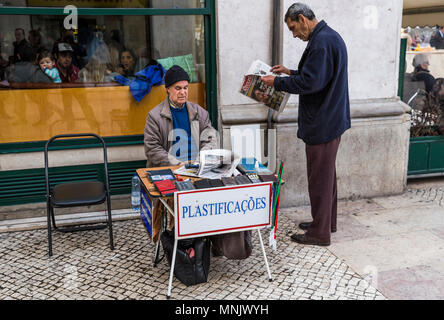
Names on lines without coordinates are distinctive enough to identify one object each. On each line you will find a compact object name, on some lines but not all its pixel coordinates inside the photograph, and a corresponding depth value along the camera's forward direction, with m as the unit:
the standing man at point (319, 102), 4.00
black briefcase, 3.59
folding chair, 4.14
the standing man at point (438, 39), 6.12
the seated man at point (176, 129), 4.22
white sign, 3.34
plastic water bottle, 5.24
